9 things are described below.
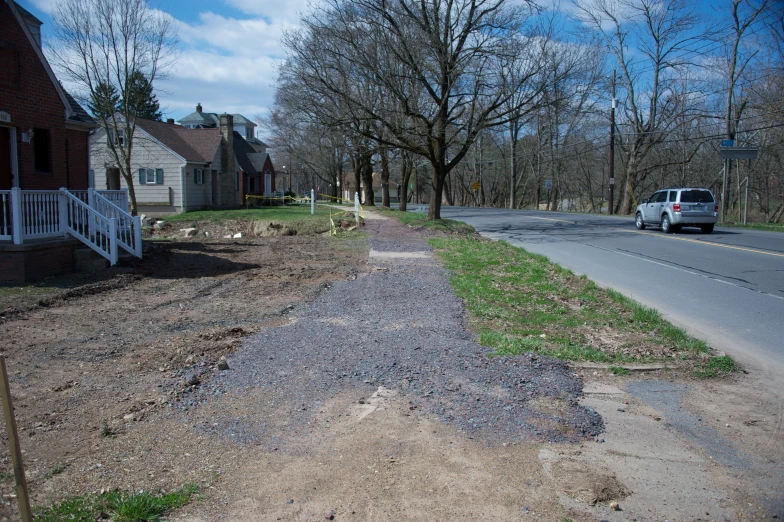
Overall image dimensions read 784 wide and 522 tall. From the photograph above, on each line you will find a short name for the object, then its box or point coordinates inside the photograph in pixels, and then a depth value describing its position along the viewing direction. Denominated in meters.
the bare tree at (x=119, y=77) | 24.78
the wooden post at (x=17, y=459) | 2.78
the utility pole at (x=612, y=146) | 39.98
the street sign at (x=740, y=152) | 29.52
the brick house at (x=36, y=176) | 11.76
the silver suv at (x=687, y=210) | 22.56
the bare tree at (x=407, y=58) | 22.94
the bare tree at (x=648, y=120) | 44.19
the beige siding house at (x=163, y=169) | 34.91
